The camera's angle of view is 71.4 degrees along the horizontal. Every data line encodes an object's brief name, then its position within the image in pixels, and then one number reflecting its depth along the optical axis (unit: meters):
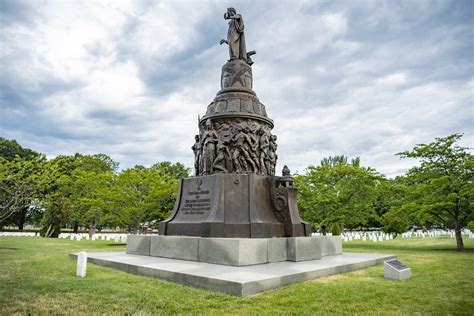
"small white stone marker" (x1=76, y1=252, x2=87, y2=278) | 7.73
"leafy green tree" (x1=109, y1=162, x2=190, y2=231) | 25.27
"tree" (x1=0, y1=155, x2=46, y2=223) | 17.08
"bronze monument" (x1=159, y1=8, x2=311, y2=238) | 9.96
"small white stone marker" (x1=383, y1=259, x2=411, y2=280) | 7.70
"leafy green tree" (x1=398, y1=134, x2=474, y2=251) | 18.00
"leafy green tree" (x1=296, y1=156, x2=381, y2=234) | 25.66
